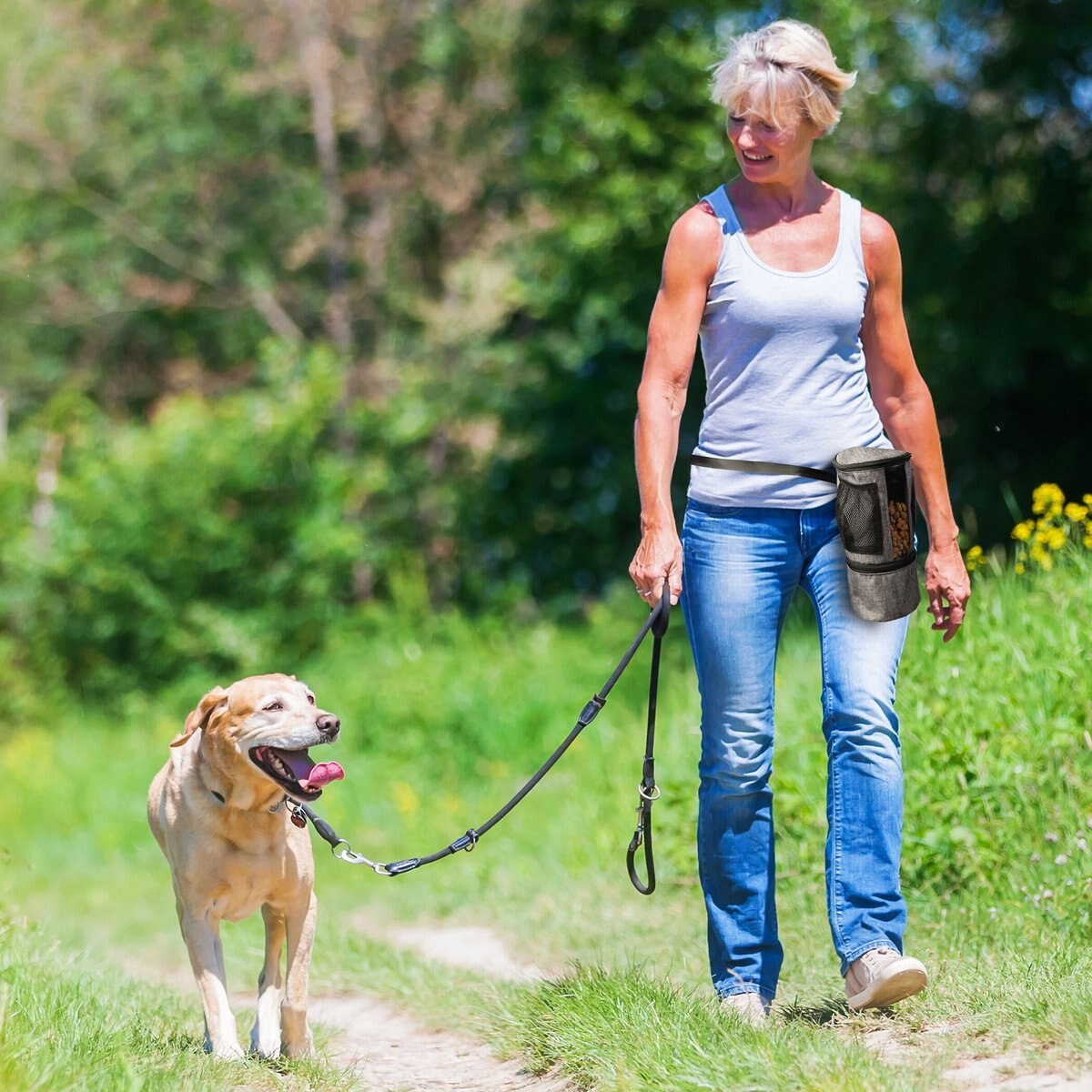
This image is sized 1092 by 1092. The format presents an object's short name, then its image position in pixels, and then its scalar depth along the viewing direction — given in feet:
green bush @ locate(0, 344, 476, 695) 86.63
